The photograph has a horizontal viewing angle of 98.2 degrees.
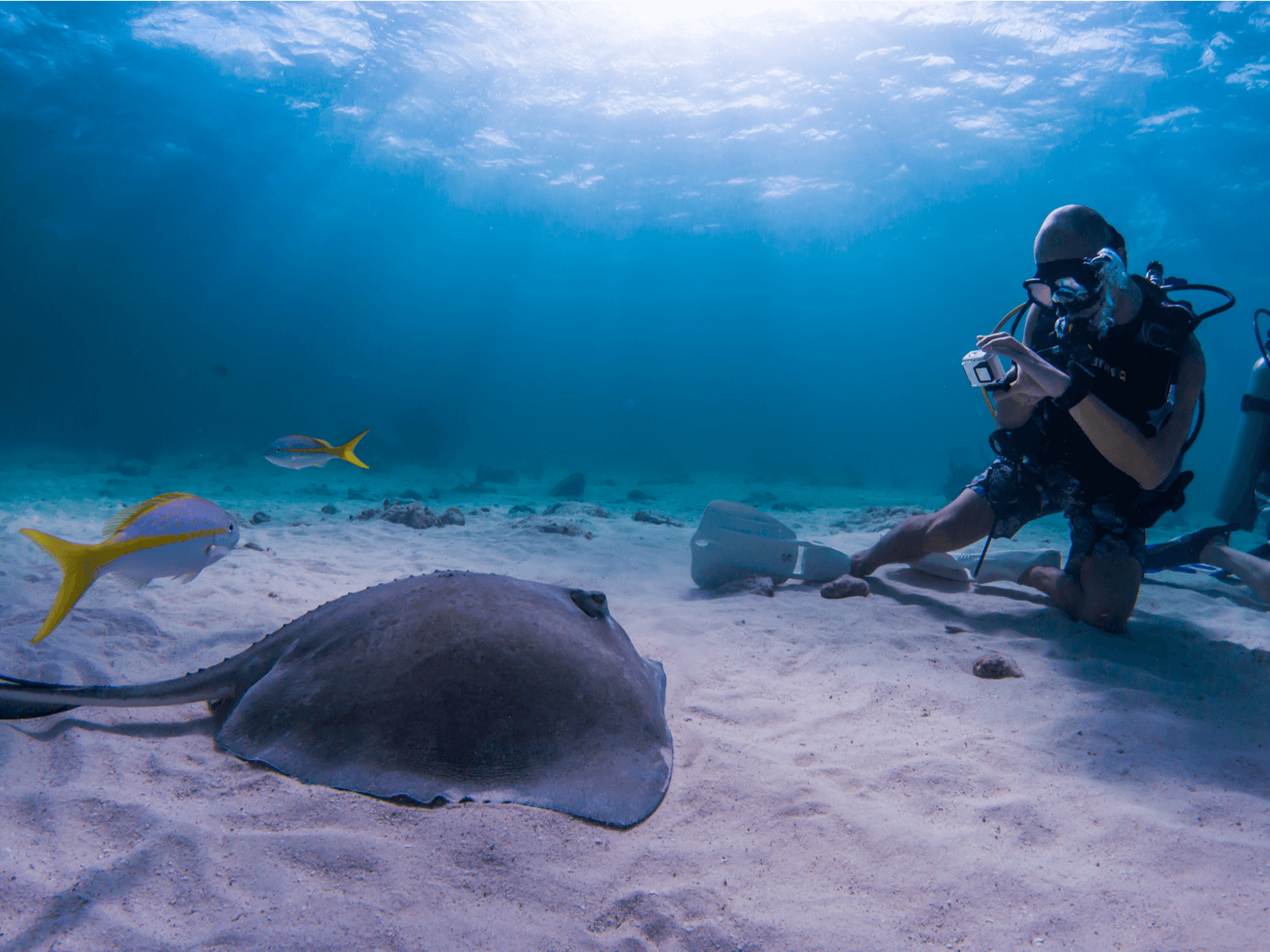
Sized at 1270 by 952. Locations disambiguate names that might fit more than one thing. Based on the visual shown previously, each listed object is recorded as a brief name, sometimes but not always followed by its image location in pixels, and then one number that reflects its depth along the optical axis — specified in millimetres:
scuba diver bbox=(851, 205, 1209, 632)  3303
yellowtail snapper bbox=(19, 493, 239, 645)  2293
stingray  1822
